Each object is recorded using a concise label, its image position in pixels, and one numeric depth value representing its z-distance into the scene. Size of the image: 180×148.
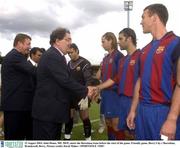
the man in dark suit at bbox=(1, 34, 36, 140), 2.57
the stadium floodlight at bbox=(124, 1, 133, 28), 14.82
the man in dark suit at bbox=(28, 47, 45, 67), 3.06
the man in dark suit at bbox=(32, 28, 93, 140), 2.11
